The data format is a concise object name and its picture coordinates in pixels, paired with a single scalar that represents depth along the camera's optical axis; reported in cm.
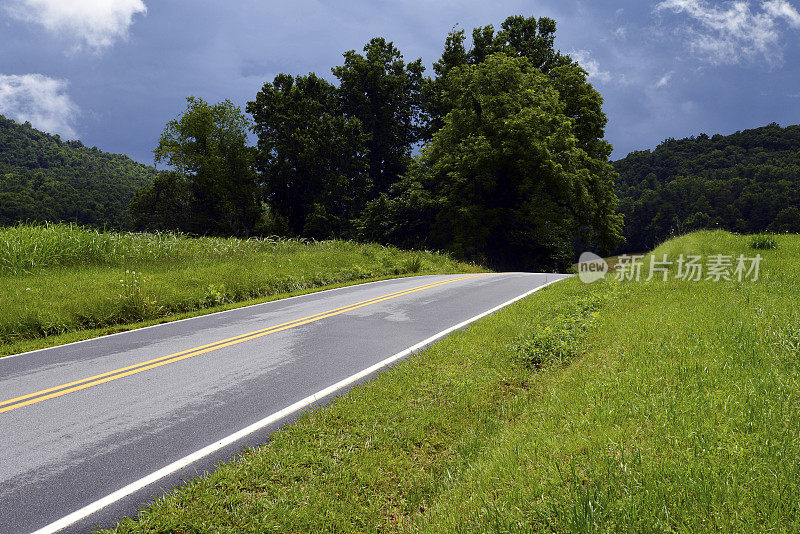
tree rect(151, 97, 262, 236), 4388
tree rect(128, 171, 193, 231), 4550
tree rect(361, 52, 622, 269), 2870
